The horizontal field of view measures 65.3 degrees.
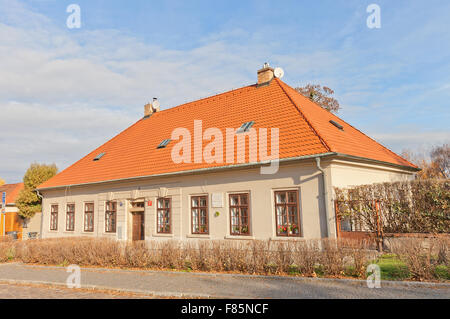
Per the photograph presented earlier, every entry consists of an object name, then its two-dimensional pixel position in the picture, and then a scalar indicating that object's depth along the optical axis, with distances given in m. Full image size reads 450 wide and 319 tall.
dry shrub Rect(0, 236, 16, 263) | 15.28
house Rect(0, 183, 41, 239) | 32.21
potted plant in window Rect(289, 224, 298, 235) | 12.88
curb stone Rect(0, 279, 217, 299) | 7.85
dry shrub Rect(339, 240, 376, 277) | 8.96
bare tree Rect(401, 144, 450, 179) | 48.88
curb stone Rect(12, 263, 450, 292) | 7.74
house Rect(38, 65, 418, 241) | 12.97
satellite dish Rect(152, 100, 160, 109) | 25.20
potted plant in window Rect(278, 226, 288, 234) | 13.12
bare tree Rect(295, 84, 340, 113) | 30.17
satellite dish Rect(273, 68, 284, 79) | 19.05
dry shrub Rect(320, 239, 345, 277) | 9.11
